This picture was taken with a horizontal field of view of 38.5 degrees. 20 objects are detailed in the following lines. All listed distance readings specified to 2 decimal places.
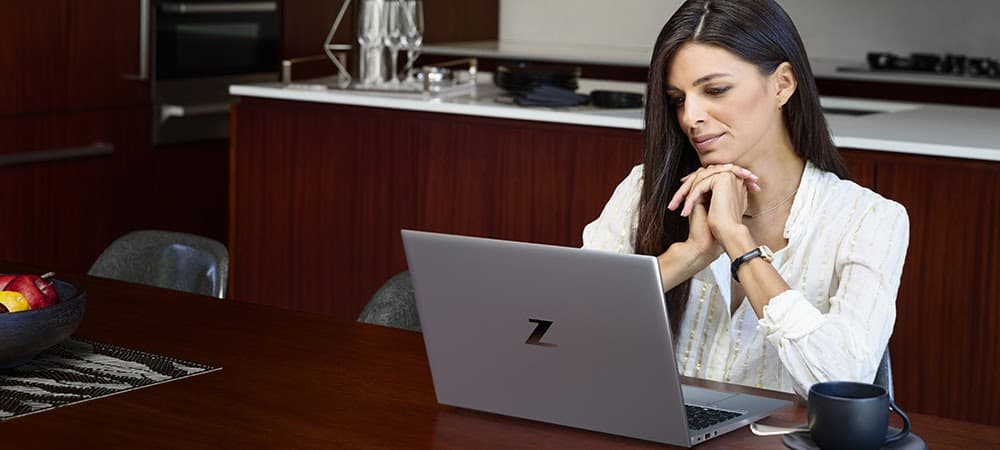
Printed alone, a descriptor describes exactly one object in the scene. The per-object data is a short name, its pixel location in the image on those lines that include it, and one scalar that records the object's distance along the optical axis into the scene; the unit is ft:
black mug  4.81
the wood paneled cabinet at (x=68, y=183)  15.07
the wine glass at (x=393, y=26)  13.24
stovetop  17.65
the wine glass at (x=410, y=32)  13.29
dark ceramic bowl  5.96
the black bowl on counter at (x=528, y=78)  12.92
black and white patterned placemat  5.76
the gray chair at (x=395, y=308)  7.88
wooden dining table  5.26
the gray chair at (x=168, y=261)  8.94
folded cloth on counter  12.39
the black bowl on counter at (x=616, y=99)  12.51
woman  6.23
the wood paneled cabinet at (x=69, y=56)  14.80
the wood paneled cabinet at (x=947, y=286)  10.37
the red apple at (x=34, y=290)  6.32
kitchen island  10.48
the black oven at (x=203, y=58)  16.58
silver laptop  5.00
